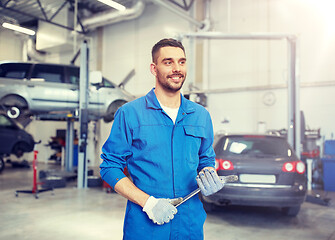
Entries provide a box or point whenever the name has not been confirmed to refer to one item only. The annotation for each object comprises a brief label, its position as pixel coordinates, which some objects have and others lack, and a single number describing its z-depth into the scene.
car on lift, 5.97
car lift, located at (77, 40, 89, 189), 6.34
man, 1.38
